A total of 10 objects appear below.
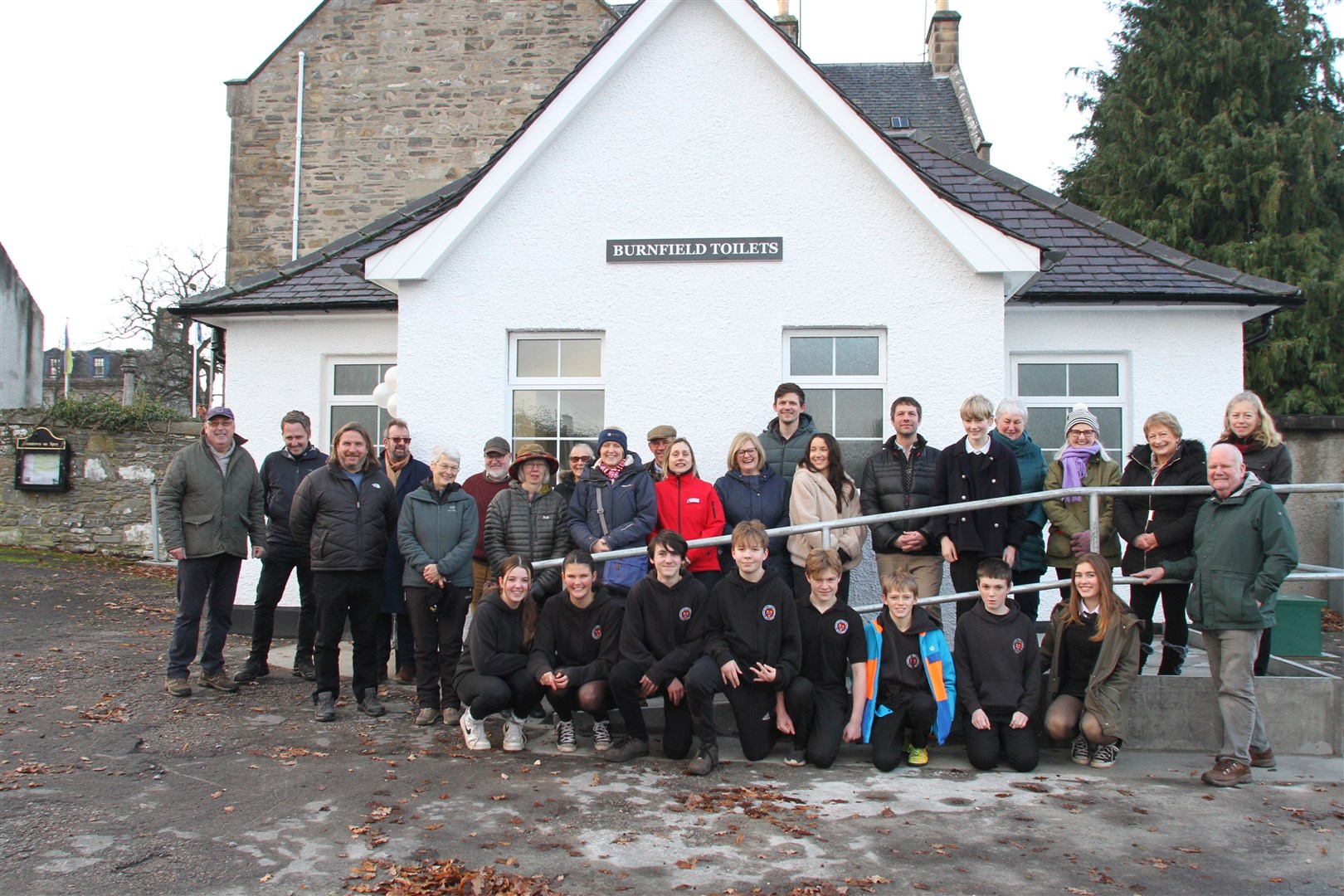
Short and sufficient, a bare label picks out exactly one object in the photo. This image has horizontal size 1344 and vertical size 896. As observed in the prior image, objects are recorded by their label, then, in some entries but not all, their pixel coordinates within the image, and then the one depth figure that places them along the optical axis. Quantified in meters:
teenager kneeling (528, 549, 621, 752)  5.78
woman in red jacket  6.55
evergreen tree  16.52
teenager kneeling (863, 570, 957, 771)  5.54
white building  8.13
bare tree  31.23
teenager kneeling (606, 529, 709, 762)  5.67
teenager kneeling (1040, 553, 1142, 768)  5.54
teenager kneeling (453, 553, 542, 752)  5.79
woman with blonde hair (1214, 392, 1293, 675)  5.86
